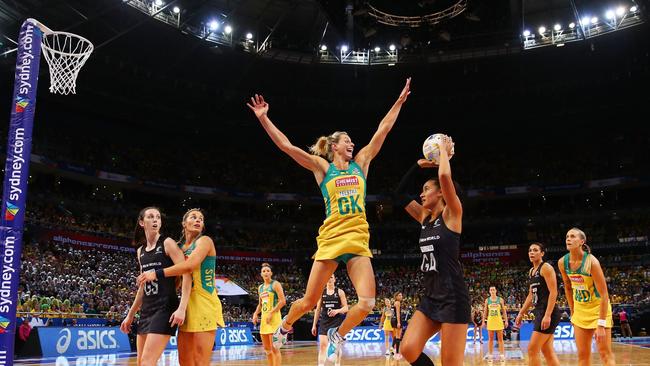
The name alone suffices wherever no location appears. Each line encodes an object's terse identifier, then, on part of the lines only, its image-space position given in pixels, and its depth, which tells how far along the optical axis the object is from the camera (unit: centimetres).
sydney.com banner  591
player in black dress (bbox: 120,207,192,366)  614
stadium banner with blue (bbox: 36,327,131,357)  1853
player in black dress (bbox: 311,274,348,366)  1168
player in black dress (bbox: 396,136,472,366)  535
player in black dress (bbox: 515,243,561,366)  831
